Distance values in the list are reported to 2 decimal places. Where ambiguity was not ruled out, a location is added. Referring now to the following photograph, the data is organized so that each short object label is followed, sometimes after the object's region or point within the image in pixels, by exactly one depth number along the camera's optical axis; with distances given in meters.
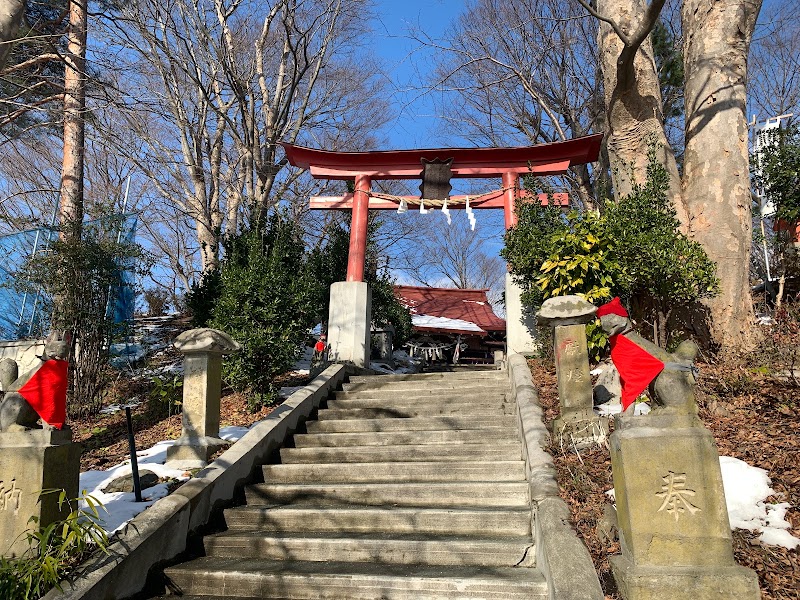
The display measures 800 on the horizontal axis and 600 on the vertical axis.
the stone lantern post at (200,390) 5.75
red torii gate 9.95
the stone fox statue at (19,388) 3.83
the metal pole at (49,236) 8.96
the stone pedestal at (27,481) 3.60
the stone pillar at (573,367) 5.02
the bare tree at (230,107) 9.75
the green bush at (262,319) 7.70
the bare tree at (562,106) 13.10
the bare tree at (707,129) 7.05
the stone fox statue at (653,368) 3.03
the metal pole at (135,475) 4.71
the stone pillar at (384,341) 14.40
